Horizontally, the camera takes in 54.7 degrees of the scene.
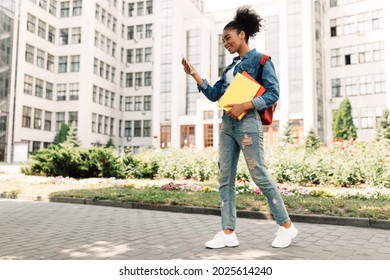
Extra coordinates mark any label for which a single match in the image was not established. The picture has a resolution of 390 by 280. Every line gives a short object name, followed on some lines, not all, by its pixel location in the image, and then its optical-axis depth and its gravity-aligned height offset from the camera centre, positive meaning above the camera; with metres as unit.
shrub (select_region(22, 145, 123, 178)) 14.73 +0.12
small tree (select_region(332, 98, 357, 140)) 37.12 +4.45
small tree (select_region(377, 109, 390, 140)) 32.84 +3.98
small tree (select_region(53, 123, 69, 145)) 44.41 +3.71
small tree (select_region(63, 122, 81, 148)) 41.78 +3.57
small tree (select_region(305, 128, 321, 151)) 34.36 +3.00
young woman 3.78 +0.36
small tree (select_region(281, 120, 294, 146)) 37.88 +3.64
